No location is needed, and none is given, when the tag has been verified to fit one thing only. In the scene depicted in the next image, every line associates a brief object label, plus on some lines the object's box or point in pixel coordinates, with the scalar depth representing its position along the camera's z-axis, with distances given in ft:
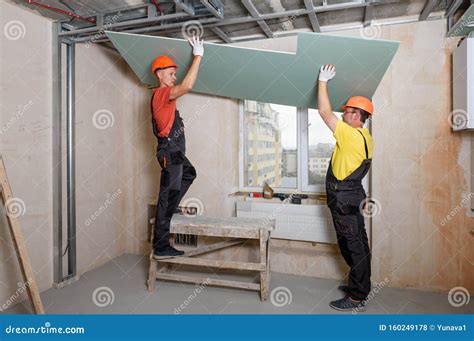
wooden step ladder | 7.02
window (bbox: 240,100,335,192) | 11.20
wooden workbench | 9.00
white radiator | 10.48
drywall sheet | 7.75
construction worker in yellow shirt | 8.32
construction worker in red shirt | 8.74
